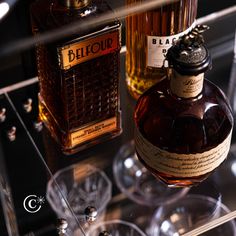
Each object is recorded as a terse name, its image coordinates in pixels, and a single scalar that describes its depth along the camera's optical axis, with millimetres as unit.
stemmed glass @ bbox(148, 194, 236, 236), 970
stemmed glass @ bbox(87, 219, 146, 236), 944
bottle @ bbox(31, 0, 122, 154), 864
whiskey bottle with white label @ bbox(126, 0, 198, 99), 940
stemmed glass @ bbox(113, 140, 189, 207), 1000
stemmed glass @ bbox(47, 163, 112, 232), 956
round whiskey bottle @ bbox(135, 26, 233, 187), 885
